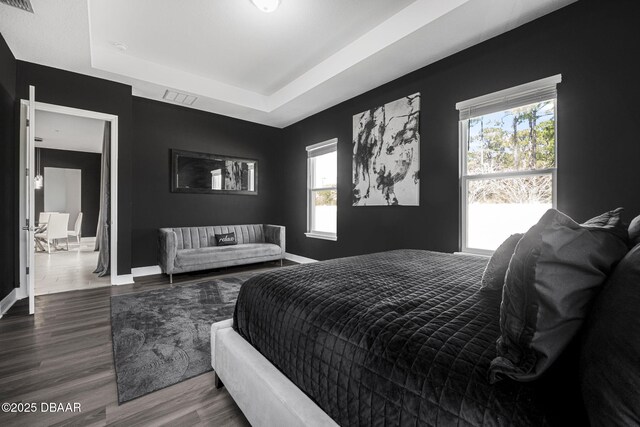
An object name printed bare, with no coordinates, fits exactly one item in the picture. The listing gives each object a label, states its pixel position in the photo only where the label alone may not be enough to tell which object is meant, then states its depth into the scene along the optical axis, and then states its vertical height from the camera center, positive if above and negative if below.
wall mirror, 4.89 +0.74
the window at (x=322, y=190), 5.02 +0.43
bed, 0.68 -0.44
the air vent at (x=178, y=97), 4.36 +1.86
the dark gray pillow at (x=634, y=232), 0.92 -0.07
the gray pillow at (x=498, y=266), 1.21 -0.24
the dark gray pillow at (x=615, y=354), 0.49 -0.27
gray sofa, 4.14 -0.58
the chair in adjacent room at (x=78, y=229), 7.71 -0.45
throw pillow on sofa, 4.97 -0.47
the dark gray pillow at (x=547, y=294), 0.67 -0.20
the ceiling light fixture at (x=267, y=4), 2.69 +2.02
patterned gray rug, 1.83 -1.03
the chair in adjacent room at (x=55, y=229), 6.63 -0.38
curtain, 4.39 -0.02
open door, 2.81 +0.13
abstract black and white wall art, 3.60 +0.82
